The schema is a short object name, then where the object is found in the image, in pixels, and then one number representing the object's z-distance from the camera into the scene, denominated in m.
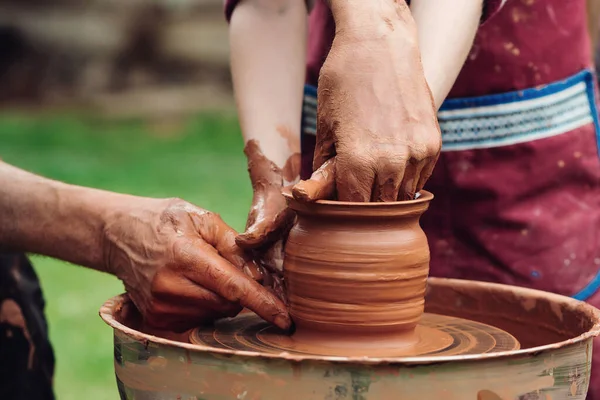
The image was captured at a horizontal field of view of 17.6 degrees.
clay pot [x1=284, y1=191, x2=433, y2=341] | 1.52
